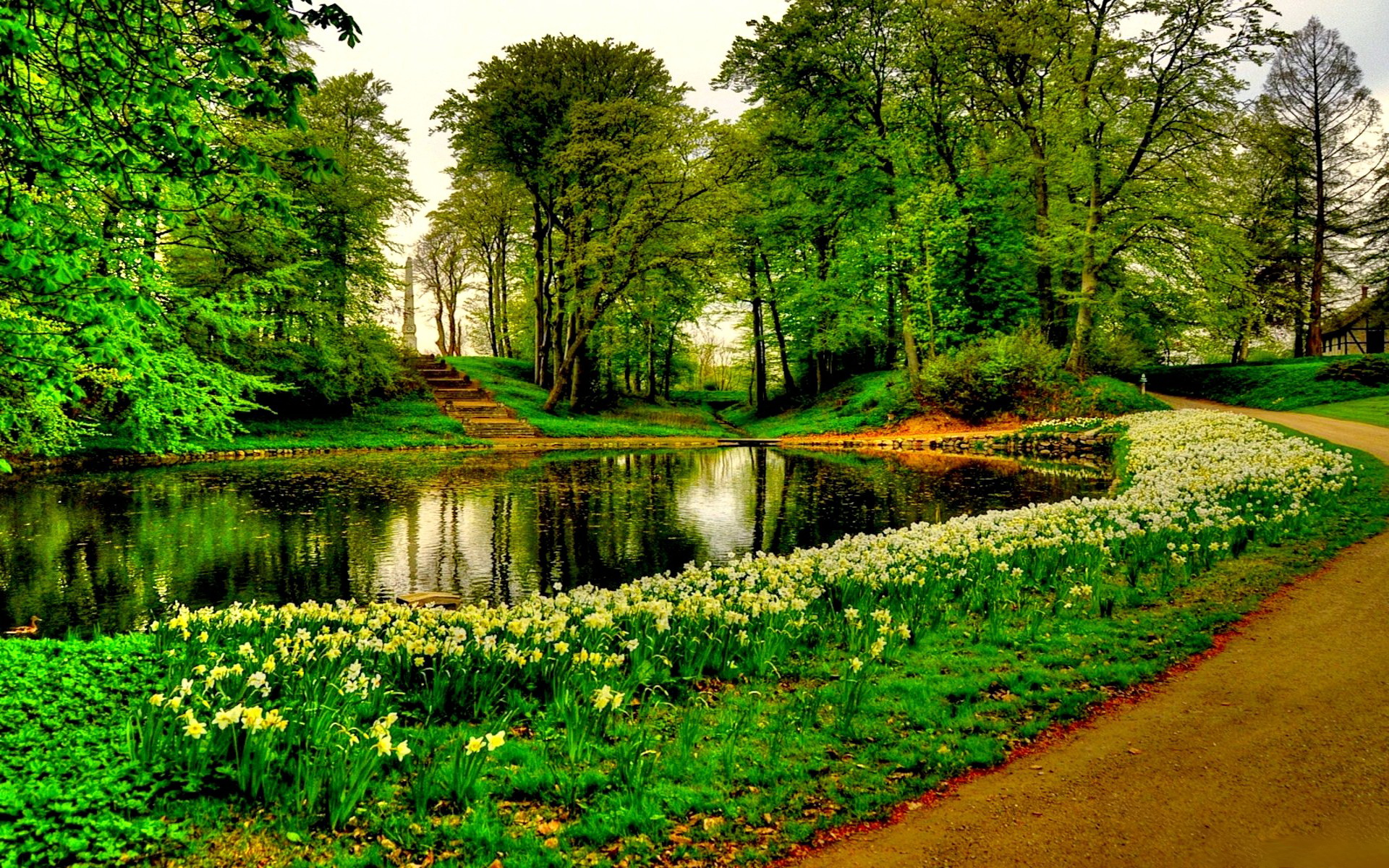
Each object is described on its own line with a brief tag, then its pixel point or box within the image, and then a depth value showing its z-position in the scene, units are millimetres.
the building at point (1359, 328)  37000
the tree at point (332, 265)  23766
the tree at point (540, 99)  30906
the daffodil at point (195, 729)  3260
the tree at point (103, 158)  3900
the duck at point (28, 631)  6541
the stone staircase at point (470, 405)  29109
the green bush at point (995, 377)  26094
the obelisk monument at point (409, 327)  41594
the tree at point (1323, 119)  34438
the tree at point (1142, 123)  23734
